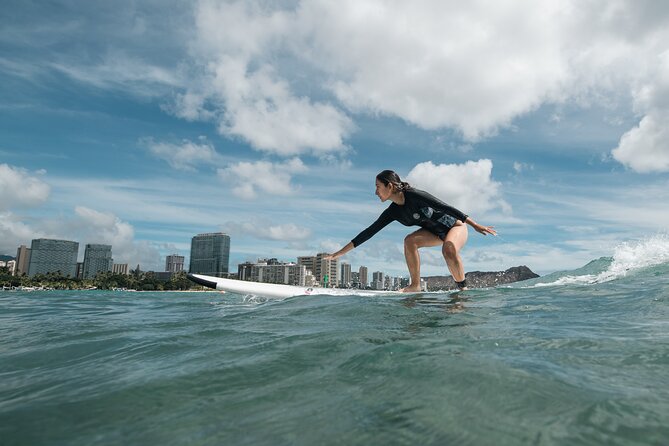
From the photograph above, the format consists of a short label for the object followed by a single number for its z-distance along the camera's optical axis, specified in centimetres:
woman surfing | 844
